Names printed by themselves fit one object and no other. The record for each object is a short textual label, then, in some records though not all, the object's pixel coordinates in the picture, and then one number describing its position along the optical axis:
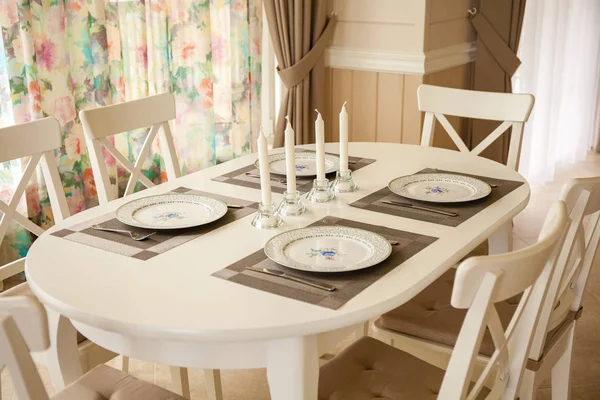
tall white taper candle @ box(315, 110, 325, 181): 1.96
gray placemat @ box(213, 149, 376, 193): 2.14
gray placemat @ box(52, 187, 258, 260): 1.71
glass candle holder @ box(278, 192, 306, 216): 1.91
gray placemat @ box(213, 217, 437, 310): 1.47
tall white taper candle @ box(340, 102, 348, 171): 2.02
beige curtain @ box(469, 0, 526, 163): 3.79
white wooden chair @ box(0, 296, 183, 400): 1.07
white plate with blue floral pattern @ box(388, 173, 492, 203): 2.02
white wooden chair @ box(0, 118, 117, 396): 1.90
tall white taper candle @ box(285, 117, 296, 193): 1.82
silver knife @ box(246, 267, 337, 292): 1.50
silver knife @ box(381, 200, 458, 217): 1.91
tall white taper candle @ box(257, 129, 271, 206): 1.75
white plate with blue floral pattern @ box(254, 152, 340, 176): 2.25
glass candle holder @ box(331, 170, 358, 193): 2.09
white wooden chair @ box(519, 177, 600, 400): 1.69
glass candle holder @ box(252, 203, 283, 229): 1.83
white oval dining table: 1.38
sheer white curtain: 4.50
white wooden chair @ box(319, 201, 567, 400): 1.30
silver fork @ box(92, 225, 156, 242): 1.77
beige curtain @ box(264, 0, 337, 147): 3.51
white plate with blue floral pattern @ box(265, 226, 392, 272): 1.59
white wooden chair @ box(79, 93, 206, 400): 2.24
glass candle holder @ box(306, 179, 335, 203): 2.01
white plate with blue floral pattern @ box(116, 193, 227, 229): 1.84
